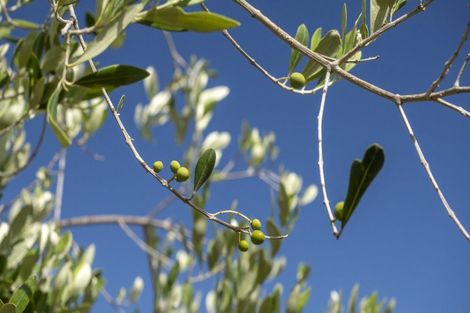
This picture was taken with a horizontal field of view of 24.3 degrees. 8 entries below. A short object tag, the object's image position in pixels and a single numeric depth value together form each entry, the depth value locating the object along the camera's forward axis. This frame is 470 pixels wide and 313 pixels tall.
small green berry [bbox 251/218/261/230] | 0.71
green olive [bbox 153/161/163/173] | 0.70
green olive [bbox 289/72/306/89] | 0.72
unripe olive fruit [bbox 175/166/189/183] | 0.70
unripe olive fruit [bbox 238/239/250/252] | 0.71
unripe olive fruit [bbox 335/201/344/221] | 0.71
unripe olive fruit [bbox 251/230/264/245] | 0.68
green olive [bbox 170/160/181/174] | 0.71
